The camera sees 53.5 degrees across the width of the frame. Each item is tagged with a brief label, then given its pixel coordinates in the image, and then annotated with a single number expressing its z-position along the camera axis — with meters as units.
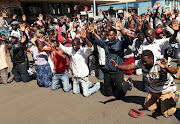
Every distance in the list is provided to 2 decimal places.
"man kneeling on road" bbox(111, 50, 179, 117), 3.51
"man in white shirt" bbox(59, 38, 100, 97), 4.97
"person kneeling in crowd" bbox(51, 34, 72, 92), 5.52
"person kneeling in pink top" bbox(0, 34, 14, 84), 6.63
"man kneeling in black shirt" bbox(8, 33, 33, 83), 6.54
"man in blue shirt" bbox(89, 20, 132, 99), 4.62
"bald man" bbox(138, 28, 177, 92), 4.63
